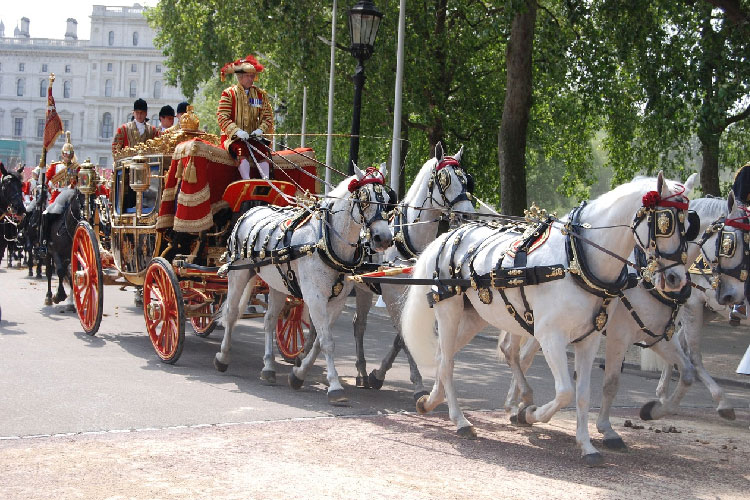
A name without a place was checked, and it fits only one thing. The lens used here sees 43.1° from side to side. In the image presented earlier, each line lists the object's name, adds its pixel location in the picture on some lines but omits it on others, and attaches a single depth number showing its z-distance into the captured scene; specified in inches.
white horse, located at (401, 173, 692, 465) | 261.3
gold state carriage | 436.5
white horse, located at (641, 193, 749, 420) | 332.2
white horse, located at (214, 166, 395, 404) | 356.5
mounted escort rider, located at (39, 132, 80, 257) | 622.8
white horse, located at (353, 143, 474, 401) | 375.6
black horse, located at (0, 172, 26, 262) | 685.9
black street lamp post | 632.7
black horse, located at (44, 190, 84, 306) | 615.8
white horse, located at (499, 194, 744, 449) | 314.0
